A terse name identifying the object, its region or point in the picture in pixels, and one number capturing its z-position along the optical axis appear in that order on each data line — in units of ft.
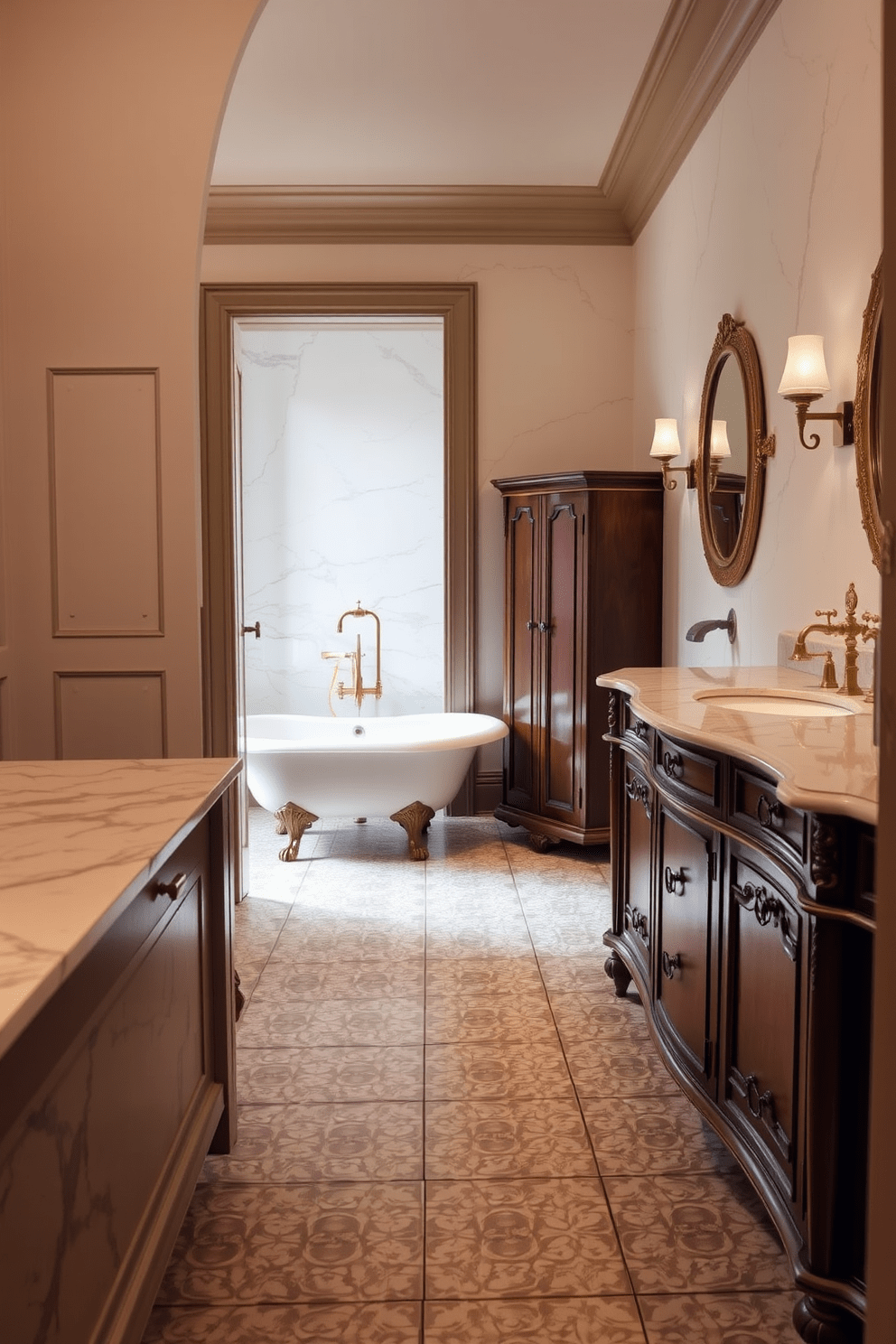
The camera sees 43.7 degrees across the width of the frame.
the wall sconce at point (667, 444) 13.32
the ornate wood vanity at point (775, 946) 5.15
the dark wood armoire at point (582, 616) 14.90
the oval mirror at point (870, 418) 7.97
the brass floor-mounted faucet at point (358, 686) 19.69
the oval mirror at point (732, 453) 10.89
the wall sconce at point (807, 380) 8.54
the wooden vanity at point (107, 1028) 3.53
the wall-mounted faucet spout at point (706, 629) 11.93
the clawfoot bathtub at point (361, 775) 15.30
